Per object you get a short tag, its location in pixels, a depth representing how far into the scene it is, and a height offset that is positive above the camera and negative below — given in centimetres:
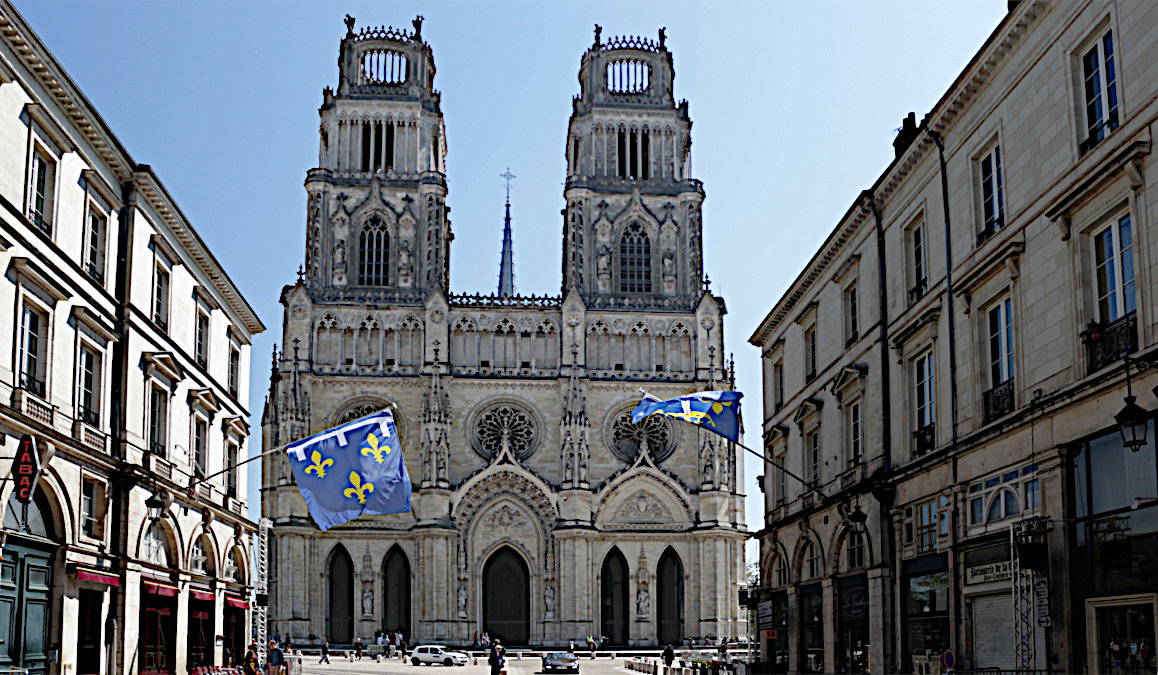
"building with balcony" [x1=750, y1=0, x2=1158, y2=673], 1905 +290
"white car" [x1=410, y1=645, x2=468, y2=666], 6156 -541
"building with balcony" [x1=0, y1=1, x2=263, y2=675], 2439 +323
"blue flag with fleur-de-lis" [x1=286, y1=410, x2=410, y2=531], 2867 +147
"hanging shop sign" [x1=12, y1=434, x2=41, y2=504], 2311 +129
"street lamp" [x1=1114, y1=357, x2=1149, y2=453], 1705 +138
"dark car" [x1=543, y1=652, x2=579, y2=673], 5028 -474
